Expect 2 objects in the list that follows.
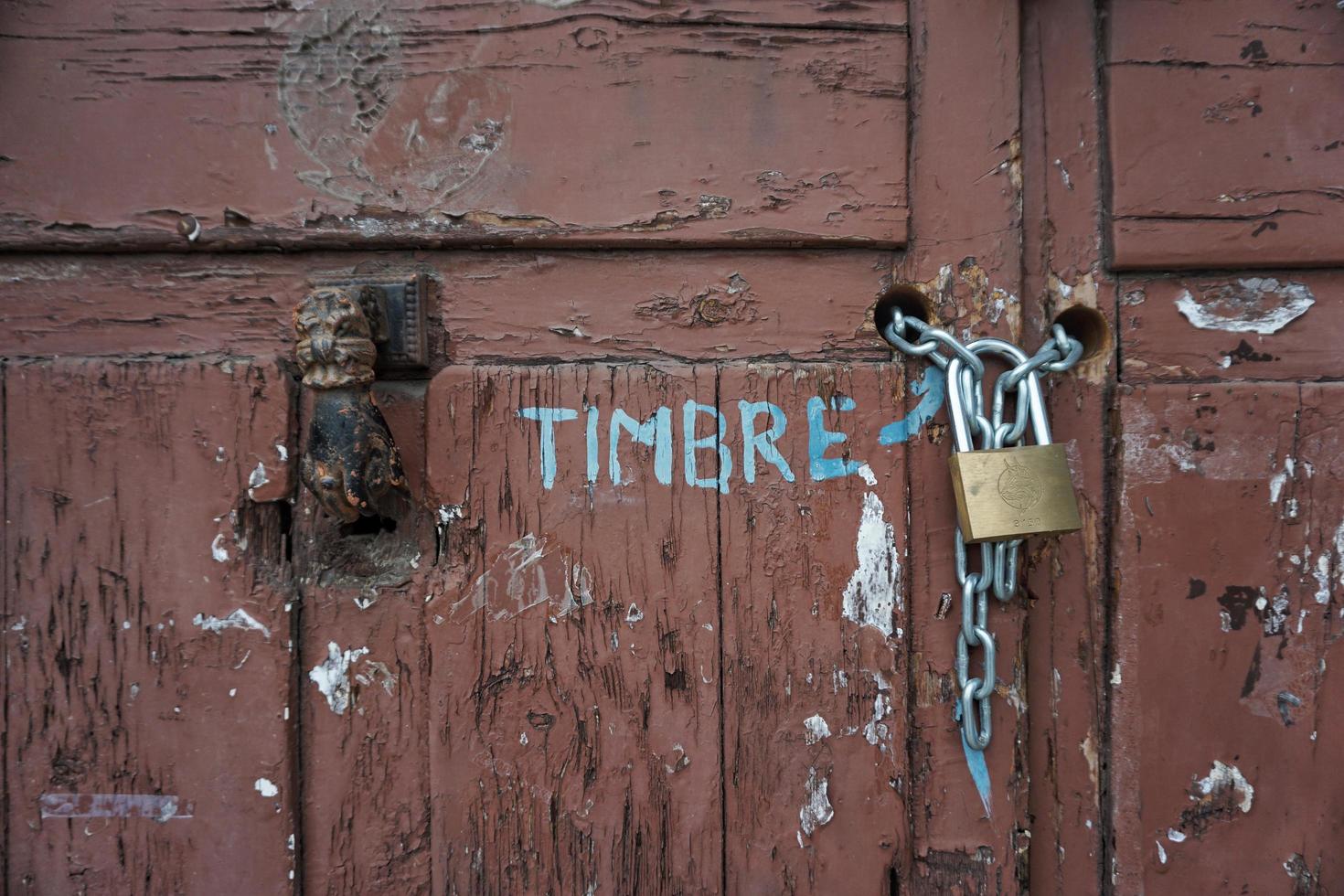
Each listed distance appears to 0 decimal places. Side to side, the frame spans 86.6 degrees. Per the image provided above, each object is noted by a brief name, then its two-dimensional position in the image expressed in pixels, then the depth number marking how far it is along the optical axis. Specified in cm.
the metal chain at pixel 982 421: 85
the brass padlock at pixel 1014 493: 78
